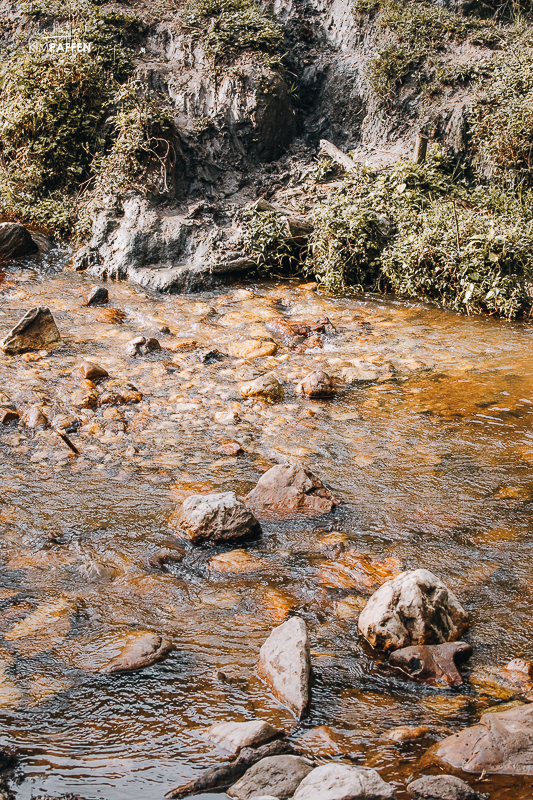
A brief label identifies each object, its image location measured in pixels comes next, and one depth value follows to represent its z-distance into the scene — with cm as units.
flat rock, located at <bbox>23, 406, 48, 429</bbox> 488
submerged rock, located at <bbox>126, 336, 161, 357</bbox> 645
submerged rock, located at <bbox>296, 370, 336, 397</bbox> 559
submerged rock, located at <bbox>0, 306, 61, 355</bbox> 626
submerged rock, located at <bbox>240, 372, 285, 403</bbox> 550
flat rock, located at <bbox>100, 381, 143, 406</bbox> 534
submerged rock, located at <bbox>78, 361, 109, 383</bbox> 572
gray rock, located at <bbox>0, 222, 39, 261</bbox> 891
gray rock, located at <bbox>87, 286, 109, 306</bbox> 786
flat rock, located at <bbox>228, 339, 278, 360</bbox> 661
